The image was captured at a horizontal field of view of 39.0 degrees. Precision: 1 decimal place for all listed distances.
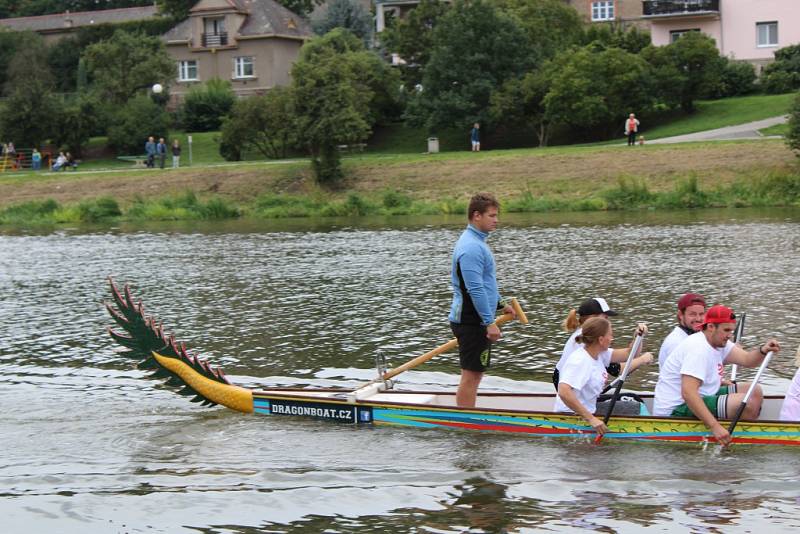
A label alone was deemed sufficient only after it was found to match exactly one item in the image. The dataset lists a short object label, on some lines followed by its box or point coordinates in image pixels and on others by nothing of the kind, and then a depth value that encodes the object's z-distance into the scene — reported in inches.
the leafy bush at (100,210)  1866.4
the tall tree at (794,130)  1552.7
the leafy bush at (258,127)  2198.6
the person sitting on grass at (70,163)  2381.9
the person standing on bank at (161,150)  2223.7
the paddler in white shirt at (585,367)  418.6
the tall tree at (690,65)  2166.6
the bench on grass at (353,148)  2209.6
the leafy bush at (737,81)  2284.7
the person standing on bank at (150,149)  2228.1
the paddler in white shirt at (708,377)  406.9
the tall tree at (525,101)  2170.3
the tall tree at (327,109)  1891.0
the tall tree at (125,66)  2714.1
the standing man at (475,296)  443.5
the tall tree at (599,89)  2082.9
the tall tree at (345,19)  2977.4
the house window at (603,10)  2881.4
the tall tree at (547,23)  2424.2
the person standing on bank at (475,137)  2129.7
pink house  2428.6
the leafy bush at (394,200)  1740.9
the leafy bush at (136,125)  2522.1
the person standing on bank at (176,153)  2217.0
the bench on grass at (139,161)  2301.9
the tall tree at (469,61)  2241.6
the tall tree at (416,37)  2610.2
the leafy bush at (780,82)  2174.0
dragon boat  426.3
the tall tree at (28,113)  2529.5
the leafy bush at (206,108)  2768.2
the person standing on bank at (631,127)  1825.8
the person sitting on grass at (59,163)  2331.4
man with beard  434.0
